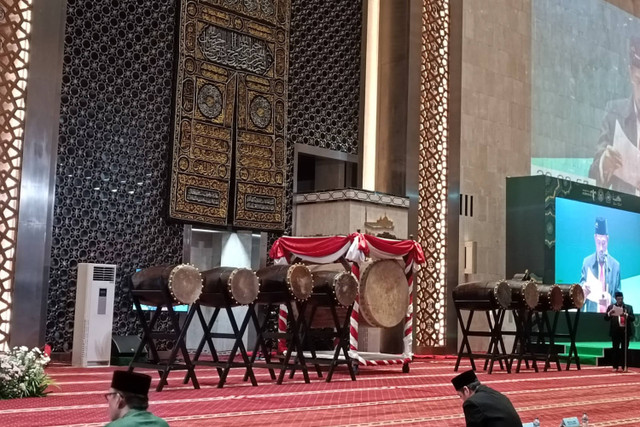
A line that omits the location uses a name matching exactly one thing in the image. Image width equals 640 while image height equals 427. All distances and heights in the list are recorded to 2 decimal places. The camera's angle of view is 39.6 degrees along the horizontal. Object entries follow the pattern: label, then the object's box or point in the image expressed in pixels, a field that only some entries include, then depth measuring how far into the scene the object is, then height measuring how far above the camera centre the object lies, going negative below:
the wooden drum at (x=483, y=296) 10.05 -0.06
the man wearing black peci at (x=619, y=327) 11.20 -0.42
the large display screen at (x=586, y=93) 15.77 +3.82
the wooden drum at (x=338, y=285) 8.37 +0.01
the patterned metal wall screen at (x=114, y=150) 9.45 +1.44
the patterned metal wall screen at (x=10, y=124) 8.83 +1.54
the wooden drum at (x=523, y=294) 10.37 -0.03
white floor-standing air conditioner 9.06 -0.40
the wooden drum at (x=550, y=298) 10.71 -0.07
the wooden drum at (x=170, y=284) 7.11 -0.03
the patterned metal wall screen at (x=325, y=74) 12.02 +2.93
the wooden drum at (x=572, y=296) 11.04 -0.04
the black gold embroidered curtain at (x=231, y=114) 10.52 +2.08
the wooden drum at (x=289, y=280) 7.87 +0.04
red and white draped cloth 9.21 +0.36
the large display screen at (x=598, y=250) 14.34 +0.74
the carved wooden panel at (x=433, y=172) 13.26 +1.76
